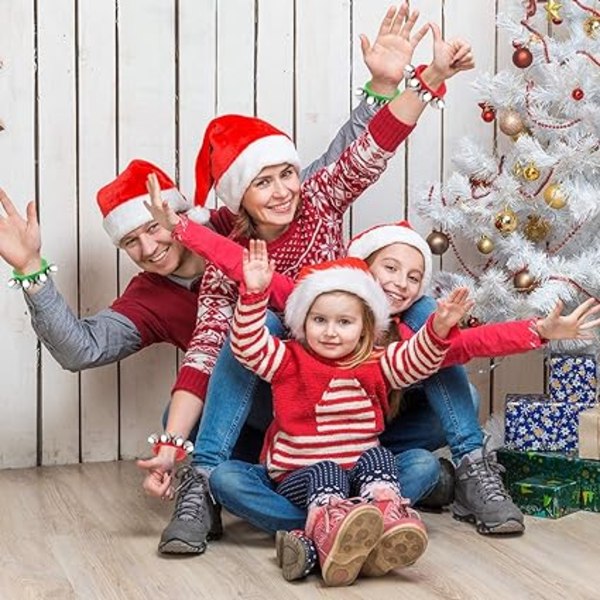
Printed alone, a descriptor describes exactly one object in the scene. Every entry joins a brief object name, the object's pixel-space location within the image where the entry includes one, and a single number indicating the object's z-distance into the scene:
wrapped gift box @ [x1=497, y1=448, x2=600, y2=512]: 3.60
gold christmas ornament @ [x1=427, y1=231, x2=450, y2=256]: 4.30
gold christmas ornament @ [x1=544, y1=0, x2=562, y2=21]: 4.10
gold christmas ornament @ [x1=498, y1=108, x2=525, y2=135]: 4.20
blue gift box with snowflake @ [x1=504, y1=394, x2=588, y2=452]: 3.76
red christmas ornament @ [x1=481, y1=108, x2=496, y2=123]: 4.30
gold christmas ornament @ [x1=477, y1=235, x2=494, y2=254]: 4.23
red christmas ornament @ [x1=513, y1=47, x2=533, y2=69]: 4.11
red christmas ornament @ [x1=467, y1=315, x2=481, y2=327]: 4.21
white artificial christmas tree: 3.99
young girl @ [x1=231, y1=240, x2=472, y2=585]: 3.15
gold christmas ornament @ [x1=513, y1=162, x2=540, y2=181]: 4.04
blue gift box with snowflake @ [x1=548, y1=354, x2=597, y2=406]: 3.91
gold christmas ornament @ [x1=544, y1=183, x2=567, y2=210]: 3.95
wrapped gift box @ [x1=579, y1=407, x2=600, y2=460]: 3.61
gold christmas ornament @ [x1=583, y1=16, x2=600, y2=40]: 3.99
